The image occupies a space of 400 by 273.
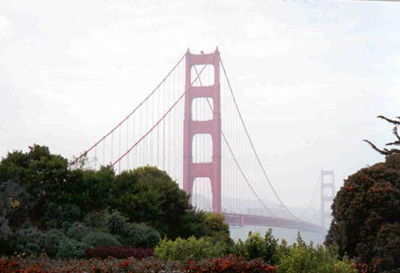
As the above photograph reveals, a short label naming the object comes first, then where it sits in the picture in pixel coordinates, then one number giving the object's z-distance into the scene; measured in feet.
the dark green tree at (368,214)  46.88
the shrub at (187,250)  40.94
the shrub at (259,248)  41.32
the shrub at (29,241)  50.08
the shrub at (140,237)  60.44
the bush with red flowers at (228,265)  35.92
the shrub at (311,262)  36.47
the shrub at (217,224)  82.72
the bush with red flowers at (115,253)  46.62
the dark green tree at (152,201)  69.92
